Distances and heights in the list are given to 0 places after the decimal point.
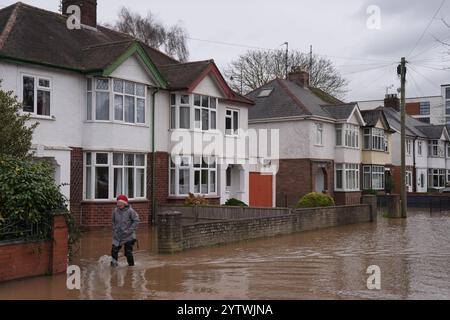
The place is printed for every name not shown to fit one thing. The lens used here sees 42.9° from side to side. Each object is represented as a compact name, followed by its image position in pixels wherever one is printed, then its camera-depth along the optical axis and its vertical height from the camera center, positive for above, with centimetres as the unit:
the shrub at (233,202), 2500 -75
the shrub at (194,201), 2334 -65
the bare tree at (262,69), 5150 +1049
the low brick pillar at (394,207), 2897 -115
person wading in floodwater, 1248 -91
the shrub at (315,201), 2448 -70
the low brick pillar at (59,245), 1133 -119
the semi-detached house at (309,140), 3422 +281
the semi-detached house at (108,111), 1961 +285
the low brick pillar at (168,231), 1471 -118
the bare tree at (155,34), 4278 +1145
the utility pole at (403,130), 2838 +273
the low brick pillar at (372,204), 2664 -91
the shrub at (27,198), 1093 -25
